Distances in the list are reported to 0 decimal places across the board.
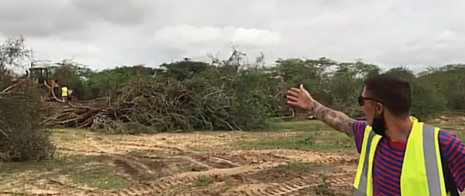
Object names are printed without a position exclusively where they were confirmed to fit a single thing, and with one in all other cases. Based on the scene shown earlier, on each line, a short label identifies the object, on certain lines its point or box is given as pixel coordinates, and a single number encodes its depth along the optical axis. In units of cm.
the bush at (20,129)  1004
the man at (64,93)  2303
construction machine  2139
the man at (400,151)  217
